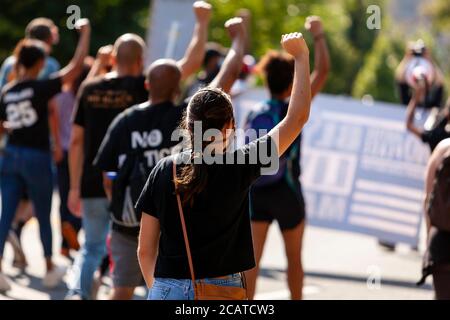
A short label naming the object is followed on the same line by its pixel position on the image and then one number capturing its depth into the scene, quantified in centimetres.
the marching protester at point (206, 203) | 805
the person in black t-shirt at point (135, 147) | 1128
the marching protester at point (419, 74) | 2029
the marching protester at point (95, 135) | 1303
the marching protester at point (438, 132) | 1411
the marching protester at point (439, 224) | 1068
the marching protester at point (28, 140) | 1521
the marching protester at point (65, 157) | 1807
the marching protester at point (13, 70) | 1710
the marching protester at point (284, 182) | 1329
